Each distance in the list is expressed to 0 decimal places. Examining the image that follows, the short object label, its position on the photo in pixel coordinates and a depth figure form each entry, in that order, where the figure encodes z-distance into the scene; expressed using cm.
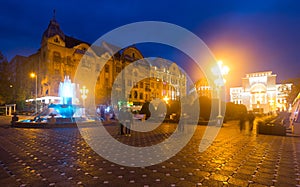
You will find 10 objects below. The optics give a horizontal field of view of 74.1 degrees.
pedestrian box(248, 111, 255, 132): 1673
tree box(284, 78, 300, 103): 5353
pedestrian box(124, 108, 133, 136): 1268
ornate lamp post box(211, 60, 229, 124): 2052
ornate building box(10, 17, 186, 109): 4103
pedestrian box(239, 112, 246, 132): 1639
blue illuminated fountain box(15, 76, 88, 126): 1842
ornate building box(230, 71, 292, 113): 9294
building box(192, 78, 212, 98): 3984
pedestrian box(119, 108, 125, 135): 1238
